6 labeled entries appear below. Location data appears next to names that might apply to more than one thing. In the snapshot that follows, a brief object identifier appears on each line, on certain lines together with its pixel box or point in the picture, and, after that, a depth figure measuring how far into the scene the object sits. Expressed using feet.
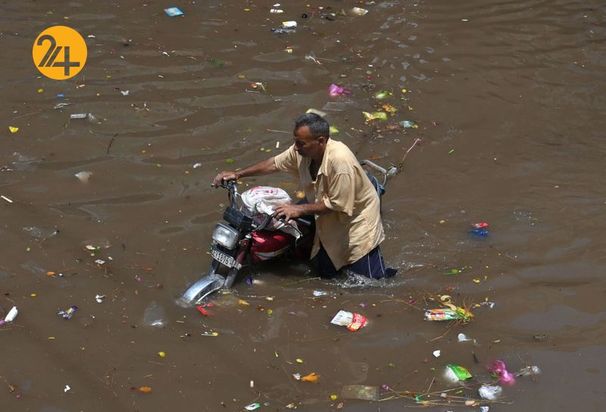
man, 28.50
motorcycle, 29.66
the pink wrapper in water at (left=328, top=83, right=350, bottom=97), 49.12
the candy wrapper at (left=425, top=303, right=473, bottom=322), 30.60
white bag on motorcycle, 30.48
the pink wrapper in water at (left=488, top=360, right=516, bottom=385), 27.20
